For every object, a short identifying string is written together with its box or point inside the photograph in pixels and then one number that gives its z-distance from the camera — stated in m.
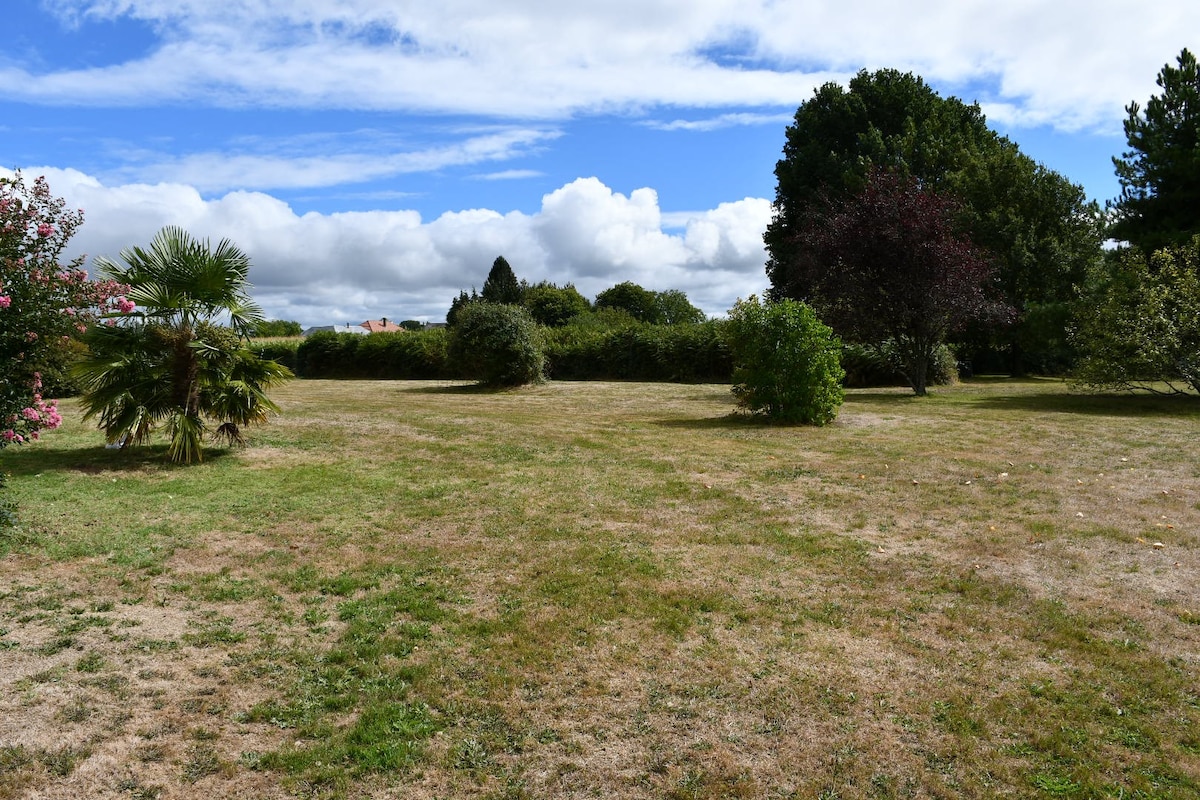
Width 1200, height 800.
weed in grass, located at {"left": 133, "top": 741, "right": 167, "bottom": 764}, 2.99
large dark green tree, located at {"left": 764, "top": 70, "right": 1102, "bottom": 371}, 25.14
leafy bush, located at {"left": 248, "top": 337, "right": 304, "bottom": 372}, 35.53
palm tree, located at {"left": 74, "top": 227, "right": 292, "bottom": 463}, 8.99
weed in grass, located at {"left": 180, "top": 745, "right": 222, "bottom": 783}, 2.88
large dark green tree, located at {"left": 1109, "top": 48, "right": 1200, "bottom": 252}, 18.08
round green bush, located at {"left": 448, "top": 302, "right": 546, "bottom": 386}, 22.23
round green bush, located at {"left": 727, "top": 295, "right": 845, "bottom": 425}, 12.86
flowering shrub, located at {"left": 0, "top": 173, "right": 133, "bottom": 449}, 5.90
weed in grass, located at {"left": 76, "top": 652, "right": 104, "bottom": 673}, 3.76
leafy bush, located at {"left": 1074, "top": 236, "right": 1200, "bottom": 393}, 15.18
